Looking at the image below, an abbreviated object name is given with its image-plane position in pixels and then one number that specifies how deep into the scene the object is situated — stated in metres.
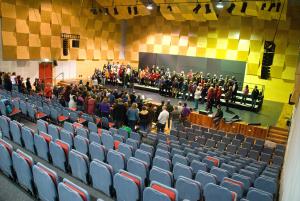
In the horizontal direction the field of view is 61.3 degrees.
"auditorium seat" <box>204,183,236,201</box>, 3.65
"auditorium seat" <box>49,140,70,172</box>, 4.44
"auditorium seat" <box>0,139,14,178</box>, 4.01
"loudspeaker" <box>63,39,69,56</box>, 17.02
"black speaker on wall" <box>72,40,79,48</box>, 17.70
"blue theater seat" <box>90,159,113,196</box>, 3.79
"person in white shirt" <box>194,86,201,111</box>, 12.75
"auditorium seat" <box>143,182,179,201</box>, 3.07
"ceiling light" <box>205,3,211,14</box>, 13.50
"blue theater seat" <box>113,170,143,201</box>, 3.45
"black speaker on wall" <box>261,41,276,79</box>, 10.34
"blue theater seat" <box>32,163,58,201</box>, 3.25
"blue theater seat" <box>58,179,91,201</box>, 2.86
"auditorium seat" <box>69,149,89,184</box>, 4.09
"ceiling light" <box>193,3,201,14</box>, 13.34
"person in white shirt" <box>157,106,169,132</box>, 9.18
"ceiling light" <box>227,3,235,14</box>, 13.02
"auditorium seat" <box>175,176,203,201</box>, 3.82
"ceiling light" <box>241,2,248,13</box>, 12.73
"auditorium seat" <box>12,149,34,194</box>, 3.64
